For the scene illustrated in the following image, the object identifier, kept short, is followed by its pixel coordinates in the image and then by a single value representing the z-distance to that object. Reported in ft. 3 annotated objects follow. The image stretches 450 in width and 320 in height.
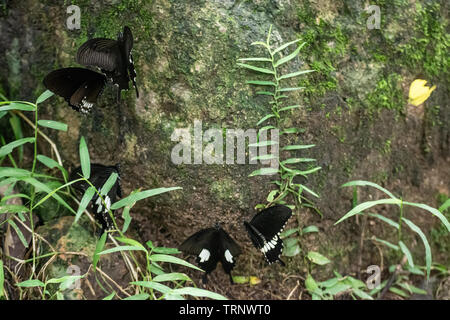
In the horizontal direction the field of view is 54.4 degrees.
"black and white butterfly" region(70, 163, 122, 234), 6.79
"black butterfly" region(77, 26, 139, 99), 6.30
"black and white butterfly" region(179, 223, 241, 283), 6.74
